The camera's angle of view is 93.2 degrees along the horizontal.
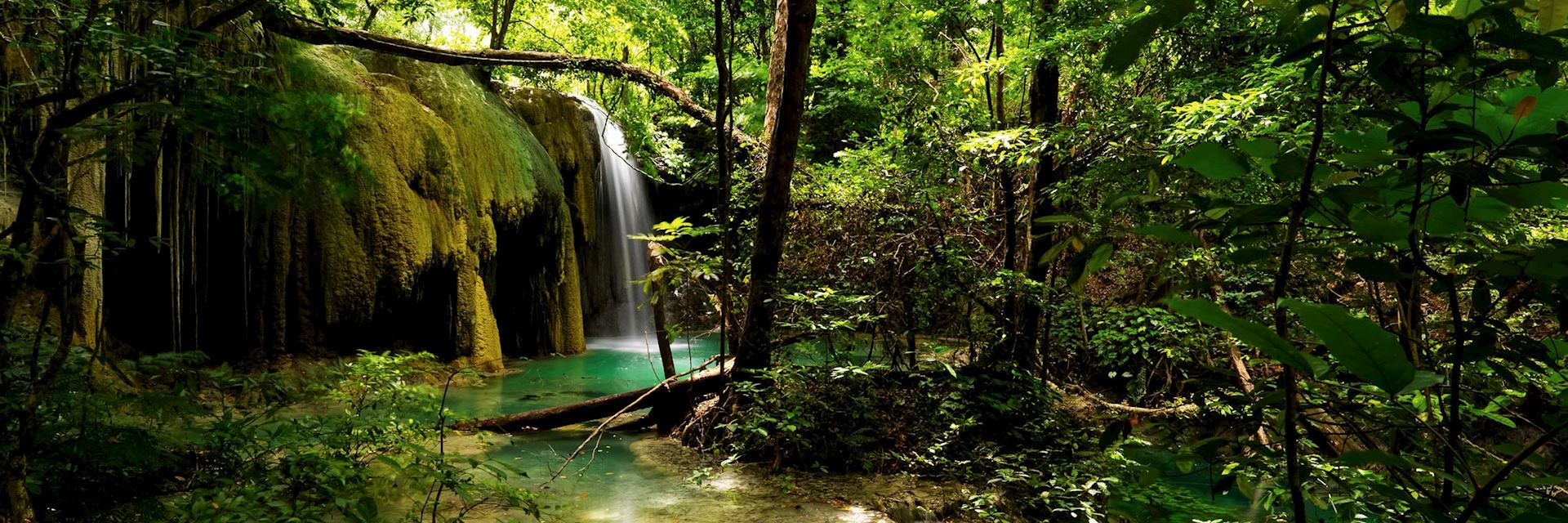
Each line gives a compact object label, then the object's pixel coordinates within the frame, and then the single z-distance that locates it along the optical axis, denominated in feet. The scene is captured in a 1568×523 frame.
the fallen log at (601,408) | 19.66
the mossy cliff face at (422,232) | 25.46
